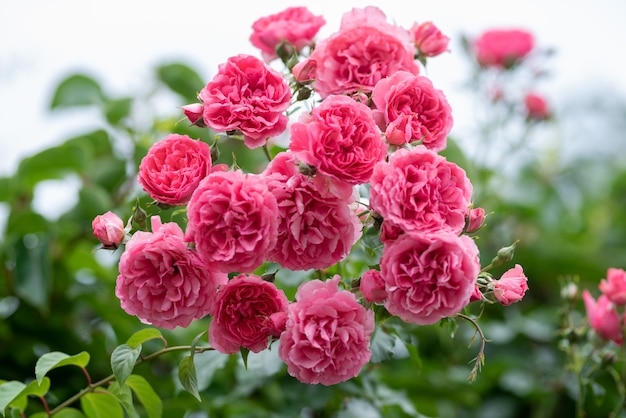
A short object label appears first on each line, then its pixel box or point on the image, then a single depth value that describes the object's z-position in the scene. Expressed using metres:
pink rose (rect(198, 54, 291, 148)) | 1.00
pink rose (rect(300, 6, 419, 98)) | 1.05
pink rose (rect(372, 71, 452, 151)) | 1.01
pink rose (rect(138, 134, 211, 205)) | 1.00
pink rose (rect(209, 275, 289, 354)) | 0.99
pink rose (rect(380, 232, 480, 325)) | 0.95
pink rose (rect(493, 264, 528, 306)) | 0.99
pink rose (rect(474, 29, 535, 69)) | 1.83
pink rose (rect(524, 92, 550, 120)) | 1.88
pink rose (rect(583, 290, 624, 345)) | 1.21
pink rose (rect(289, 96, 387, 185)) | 0.97
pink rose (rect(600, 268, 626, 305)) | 1.19
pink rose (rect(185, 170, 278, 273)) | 0.95
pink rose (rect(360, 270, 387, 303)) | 0.98
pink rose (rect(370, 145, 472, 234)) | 0.96
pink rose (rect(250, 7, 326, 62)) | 1.11
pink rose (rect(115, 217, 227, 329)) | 0.98
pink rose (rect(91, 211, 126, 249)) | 1.01
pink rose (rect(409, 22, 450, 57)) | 1.11
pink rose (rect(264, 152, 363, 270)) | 0.97
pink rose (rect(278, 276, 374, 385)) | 0.98
